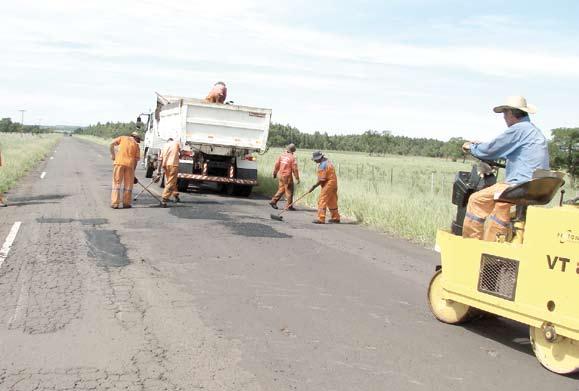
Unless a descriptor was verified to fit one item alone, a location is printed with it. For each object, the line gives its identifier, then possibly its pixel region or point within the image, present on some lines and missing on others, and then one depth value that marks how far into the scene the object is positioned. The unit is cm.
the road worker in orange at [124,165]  1384
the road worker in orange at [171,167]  1499
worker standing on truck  1867
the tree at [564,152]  3752
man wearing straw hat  548
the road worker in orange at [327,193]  1345
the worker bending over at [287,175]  1628
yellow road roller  457
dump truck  1762
